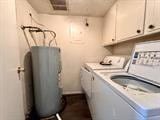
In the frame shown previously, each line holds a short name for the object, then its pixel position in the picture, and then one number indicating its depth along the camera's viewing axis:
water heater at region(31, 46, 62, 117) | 2.01
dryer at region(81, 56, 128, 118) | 1.94
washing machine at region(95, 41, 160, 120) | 0.64
